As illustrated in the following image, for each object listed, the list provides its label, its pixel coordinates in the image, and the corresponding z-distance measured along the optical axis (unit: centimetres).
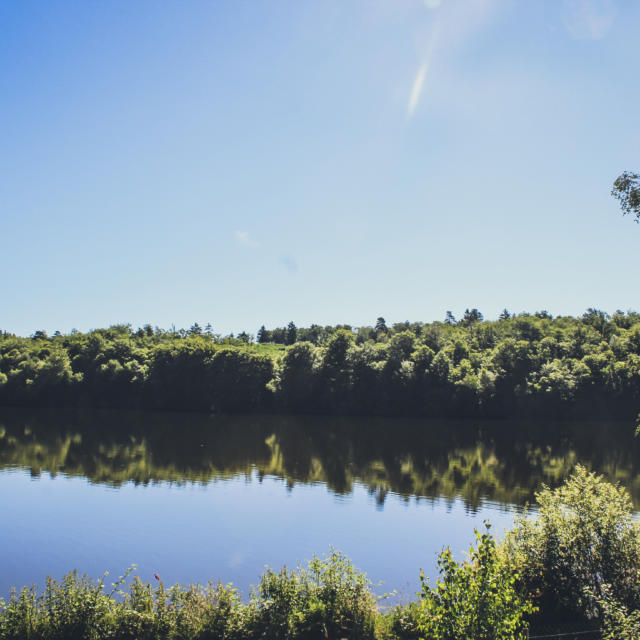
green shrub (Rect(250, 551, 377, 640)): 1273
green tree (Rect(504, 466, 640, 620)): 1417
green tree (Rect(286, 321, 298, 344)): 16548
